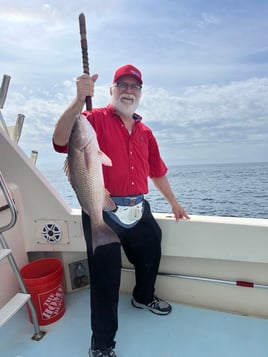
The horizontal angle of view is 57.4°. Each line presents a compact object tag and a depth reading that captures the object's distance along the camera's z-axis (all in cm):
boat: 147
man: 130
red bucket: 160
